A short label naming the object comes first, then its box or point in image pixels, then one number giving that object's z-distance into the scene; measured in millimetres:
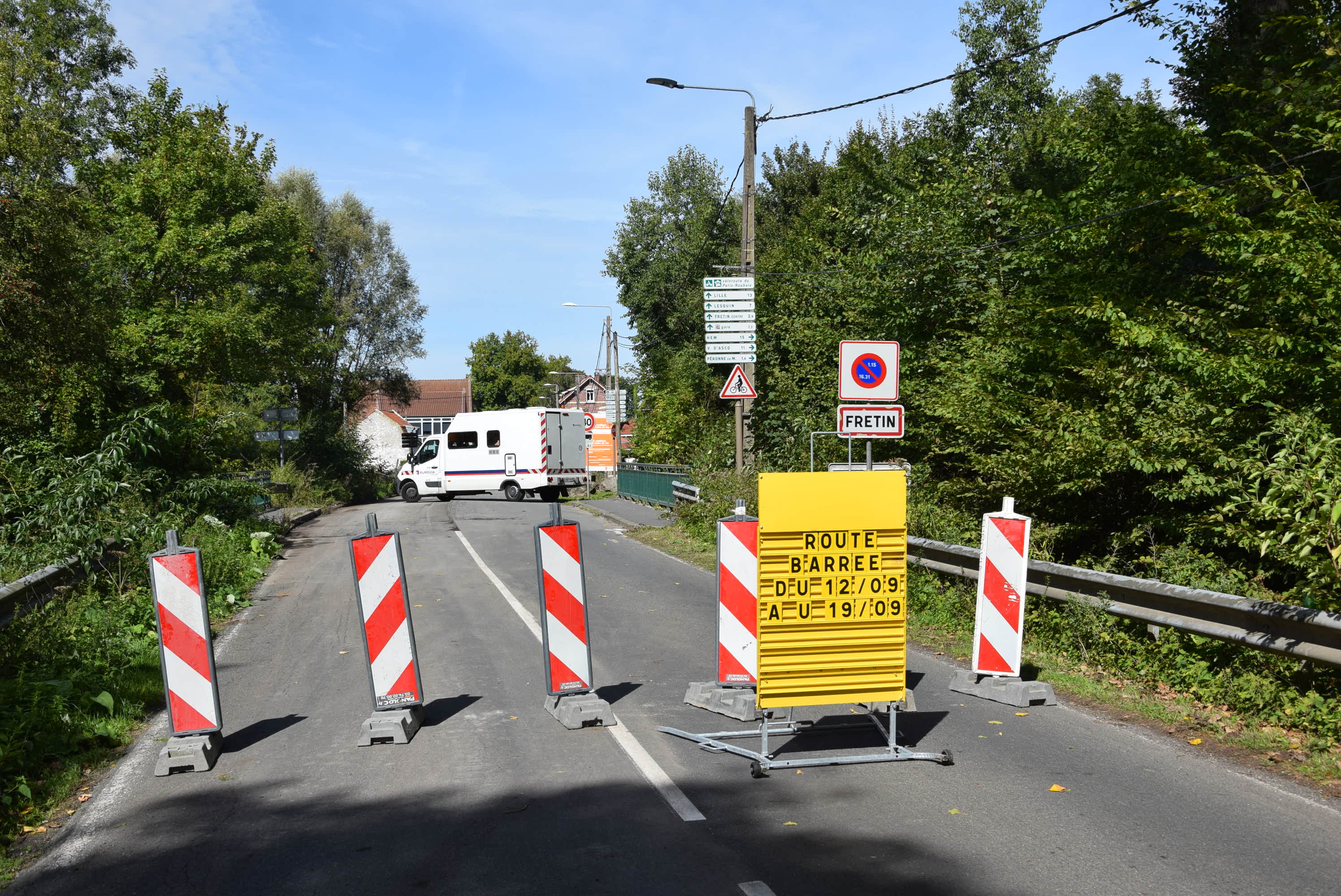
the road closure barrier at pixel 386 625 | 6914
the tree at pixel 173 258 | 19172
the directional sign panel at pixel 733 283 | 20281
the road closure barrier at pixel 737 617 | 7168
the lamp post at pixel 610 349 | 46375
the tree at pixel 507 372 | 126438
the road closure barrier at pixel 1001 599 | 7812
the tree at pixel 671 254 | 51469
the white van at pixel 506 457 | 34000
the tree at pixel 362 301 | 50906
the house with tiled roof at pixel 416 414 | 96688
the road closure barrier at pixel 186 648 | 6387
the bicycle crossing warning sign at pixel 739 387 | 19469
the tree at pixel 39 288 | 13516
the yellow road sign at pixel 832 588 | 6000
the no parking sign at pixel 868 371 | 10633
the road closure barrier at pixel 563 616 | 7129
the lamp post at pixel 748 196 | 20344
